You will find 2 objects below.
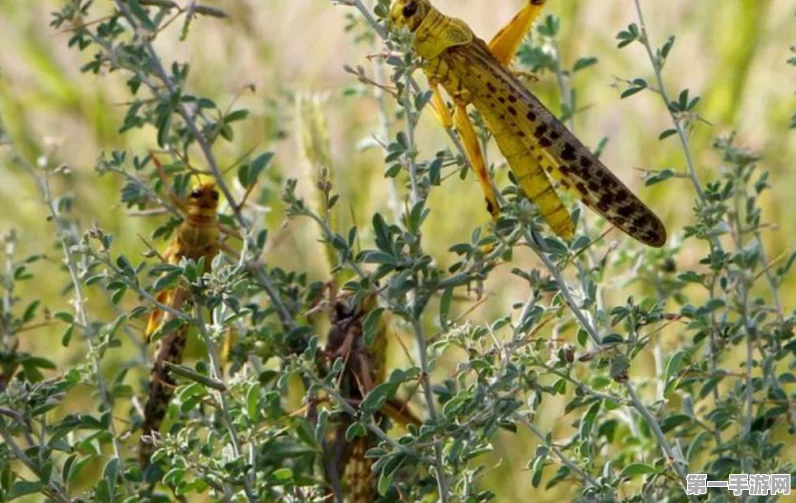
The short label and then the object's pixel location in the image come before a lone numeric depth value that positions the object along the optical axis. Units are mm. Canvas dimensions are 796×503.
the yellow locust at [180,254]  1577
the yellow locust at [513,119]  1575
